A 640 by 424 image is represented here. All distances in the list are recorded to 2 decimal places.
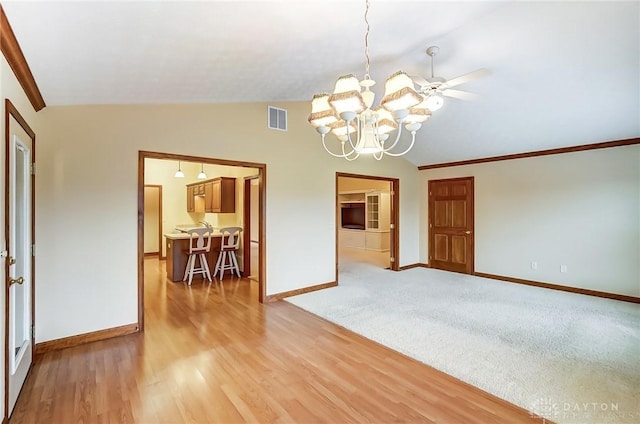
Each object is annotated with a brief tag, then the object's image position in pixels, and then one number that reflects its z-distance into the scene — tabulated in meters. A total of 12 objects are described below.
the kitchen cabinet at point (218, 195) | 6.85
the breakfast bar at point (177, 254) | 5.90
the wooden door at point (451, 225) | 6.59
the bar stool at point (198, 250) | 5.78
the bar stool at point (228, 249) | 6.05
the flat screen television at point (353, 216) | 10.96
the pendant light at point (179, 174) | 7.78
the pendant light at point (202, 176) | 7.44
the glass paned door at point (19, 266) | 2.14
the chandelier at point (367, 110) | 2.21
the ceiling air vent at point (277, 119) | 4.65
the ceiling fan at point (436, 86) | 2.74
